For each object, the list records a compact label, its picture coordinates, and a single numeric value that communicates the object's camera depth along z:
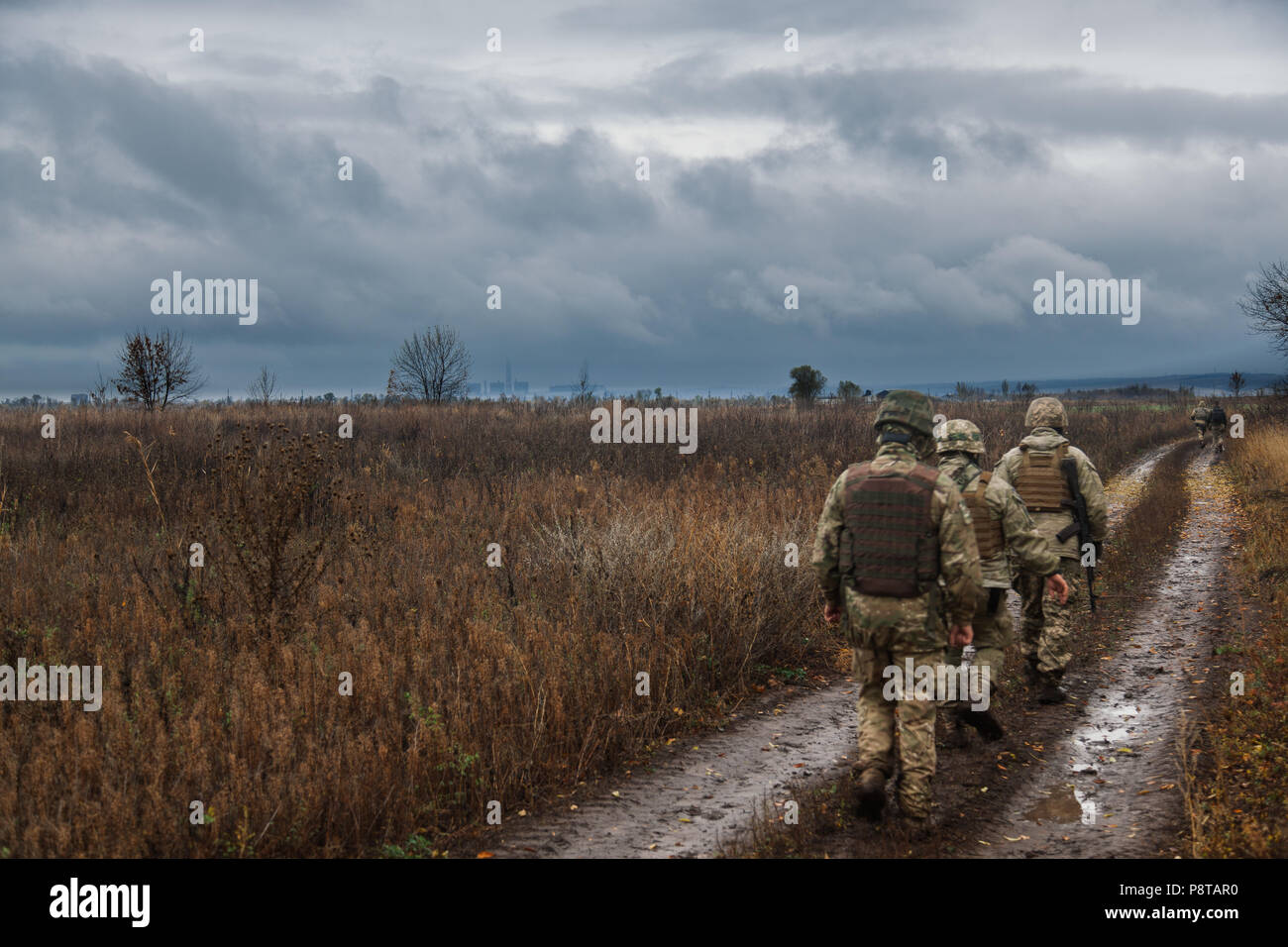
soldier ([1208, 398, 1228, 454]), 30.47
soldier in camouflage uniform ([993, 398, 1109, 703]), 7.00
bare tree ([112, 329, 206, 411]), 25.95
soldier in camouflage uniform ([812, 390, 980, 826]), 4.67
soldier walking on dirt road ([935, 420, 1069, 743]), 6.05
